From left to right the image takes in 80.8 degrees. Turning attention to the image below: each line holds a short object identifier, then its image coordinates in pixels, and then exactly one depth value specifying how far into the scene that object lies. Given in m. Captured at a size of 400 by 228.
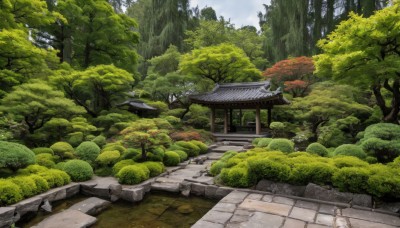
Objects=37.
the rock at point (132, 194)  5.72
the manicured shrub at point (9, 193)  4.70
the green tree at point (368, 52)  6.77
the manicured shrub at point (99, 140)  9.37
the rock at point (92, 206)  5.10
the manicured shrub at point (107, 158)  7.39
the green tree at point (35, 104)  7.72
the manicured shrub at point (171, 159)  8.47
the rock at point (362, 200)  4.62
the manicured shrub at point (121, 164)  7.13
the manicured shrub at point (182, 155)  9.27
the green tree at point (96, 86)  10.90
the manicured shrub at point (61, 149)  7.57
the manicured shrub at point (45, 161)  6.77
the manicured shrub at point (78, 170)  6.50
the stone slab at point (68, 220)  4.38
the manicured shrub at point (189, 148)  10.21
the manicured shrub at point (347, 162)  5.29
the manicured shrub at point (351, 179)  4.74
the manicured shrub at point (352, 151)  6.88
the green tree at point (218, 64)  14.87
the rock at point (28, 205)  4.68
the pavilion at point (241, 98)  12.81
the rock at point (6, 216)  4.22
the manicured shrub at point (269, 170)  5.43
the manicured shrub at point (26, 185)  5.13
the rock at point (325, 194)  4.80
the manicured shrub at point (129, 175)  6.32
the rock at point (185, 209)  5.28
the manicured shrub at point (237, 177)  5.81
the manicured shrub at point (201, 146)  11.01
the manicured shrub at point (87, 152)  7.65
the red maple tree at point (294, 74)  14.36
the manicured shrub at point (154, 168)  7.14
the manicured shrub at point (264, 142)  10.00
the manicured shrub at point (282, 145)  8.12
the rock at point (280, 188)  5.27
